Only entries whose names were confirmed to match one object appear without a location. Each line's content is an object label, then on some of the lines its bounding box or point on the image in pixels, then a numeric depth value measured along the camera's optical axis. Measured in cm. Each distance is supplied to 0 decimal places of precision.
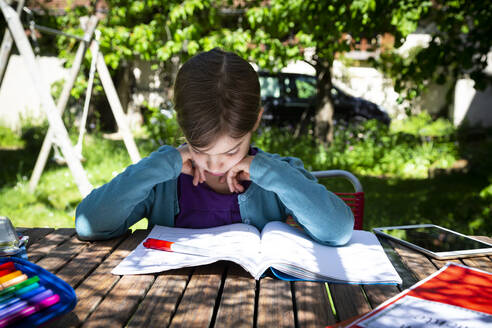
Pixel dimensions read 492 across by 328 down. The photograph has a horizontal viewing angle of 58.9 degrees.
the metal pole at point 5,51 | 366
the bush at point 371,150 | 650
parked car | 855
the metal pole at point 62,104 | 436
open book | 114
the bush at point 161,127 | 548
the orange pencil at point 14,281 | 91
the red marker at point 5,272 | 97
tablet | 134
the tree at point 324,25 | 384
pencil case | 82
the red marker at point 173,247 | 124
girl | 137
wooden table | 92
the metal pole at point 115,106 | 381
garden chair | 187
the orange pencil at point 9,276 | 93
